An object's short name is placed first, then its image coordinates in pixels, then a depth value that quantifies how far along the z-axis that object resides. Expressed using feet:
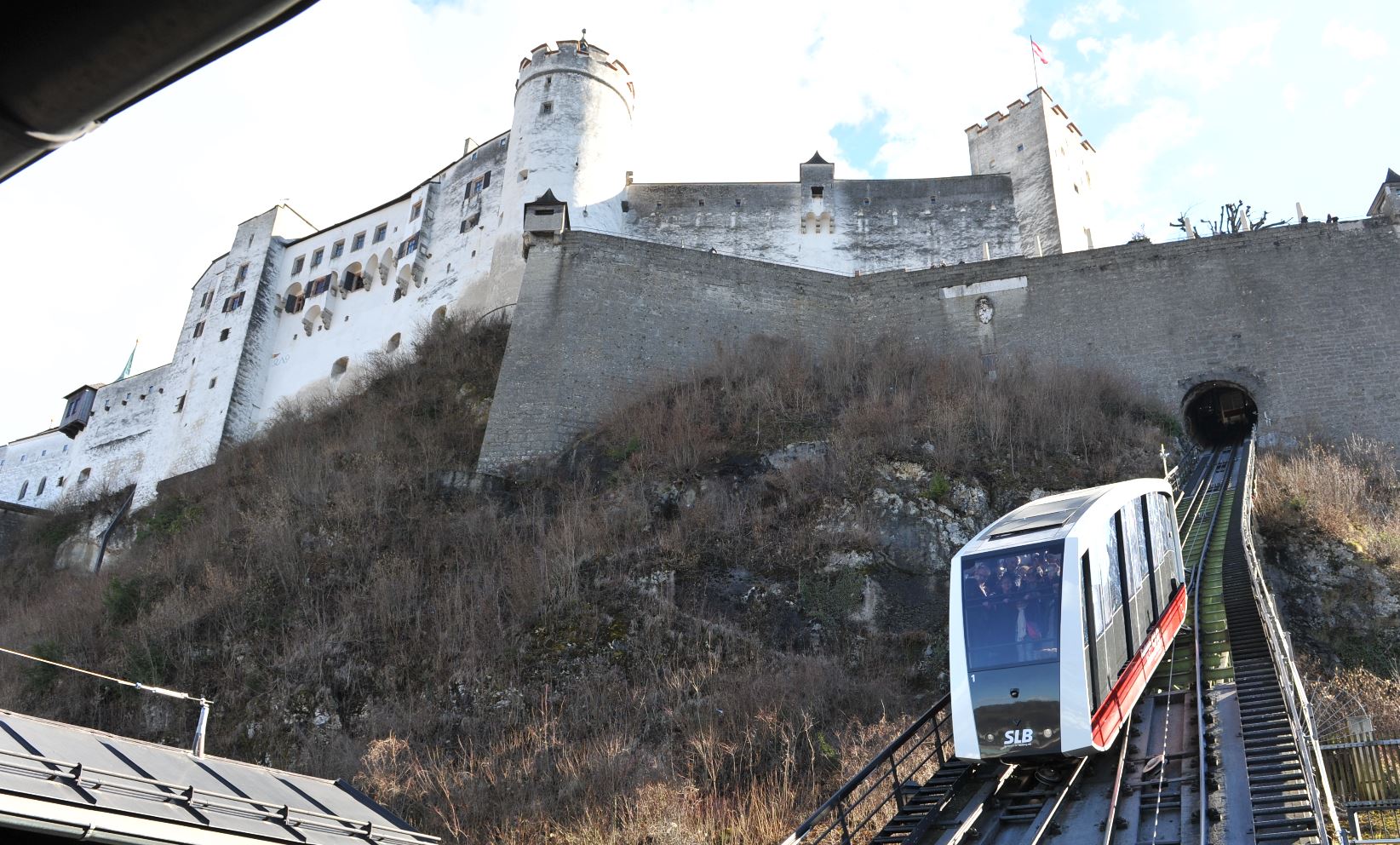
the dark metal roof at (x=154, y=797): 22.33
